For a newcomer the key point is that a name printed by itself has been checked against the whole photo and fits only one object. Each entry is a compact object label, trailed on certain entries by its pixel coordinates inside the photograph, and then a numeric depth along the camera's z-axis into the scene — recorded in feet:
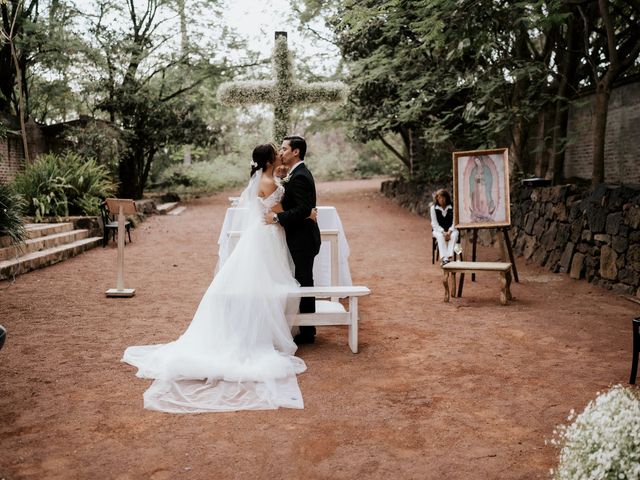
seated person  32.50
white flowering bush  6.75
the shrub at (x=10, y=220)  31.01
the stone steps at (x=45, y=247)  30.25
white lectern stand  25.75
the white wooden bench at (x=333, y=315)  17.49
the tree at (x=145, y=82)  59.62
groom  18.03
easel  27.61
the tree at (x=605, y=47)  29.07
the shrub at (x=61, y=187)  41.70
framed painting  28.02
